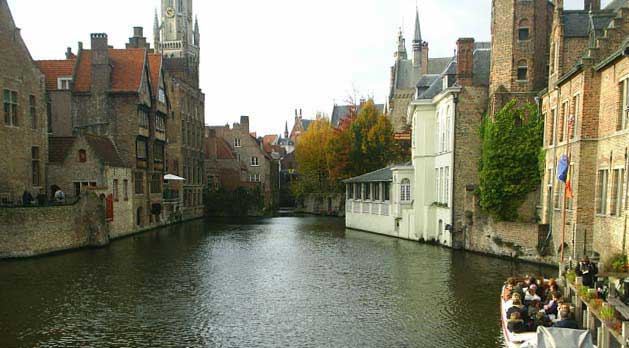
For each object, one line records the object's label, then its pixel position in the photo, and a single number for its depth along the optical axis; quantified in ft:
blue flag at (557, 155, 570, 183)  63.05
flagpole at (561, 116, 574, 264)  61.39
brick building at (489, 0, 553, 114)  89.40
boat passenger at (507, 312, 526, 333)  38.96
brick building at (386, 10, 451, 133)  236.43
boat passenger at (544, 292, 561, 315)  43.45
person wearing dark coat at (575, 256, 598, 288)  50.23
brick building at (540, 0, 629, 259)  60.64
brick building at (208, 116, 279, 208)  230.27
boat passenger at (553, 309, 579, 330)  37.76
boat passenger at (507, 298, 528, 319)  40.65
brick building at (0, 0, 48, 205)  93.66
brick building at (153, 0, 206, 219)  167.22
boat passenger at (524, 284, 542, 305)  46.11
